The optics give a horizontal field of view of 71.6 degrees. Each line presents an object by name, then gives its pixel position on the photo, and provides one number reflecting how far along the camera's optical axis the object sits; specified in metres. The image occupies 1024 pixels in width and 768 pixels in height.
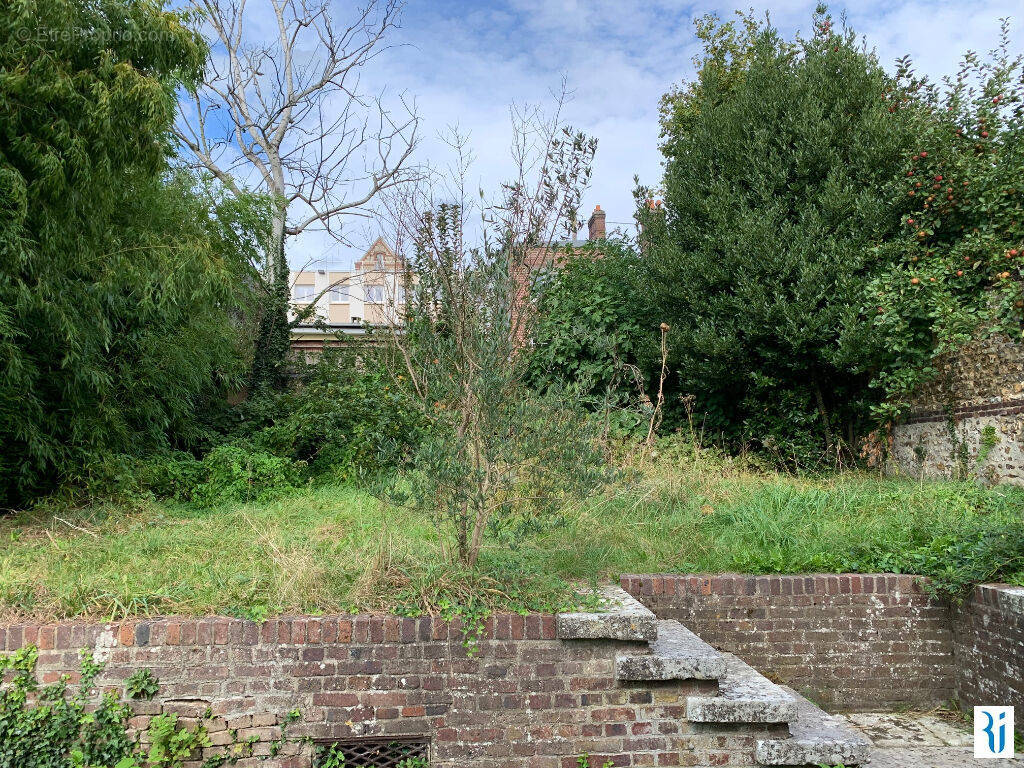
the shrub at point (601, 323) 9.67
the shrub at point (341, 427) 8.47
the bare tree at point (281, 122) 14.84
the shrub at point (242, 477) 7.46
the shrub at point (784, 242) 8.24
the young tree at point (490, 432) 3.85
